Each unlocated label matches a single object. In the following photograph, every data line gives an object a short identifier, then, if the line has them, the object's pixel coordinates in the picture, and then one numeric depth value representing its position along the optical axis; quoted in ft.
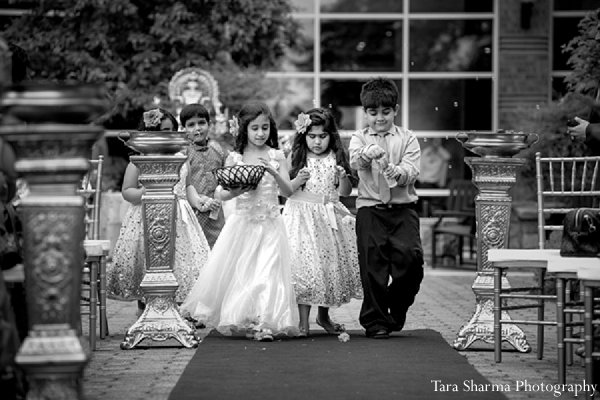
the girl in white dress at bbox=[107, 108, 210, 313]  48.53
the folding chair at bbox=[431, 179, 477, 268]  80.78
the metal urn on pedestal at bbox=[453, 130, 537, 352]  43.15
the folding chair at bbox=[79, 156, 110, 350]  41.91
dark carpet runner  32.85
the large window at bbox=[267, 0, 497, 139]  94.08
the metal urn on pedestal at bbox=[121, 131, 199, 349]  43.66
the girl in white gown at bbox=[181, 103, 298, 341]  44.29
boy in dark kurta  52.97
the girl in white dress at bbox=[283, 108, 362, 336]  45.98
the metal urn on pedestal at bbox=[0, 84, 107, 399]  24.97
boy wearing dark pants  45.00
